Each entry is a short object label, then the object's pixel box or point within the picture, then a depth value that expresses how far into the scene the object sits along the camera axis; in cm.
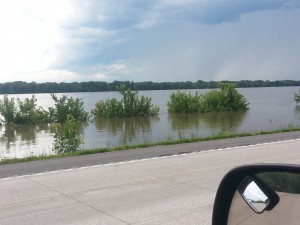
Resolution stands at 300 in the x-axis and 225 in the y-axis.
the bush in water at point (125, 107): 3851
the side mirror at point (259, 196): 181
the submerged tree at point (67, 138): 1333
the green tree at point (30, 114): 3459
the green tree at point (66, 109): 3506
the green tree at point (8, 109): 3447
